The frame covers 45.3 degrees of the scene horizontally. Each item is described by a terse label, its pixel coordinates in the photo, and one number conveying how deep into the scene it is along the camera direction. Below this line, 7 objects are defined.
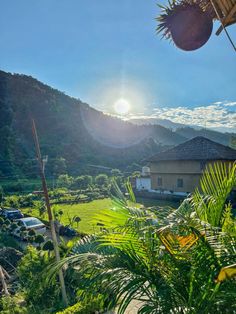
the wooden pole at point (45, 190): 7.10
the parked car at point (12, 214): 23.82
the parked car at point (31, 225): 18.86
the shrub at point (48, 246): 14.05
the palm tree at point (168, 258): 2.33
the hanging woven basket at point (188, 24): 2.68
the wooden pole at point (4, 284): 8.20
